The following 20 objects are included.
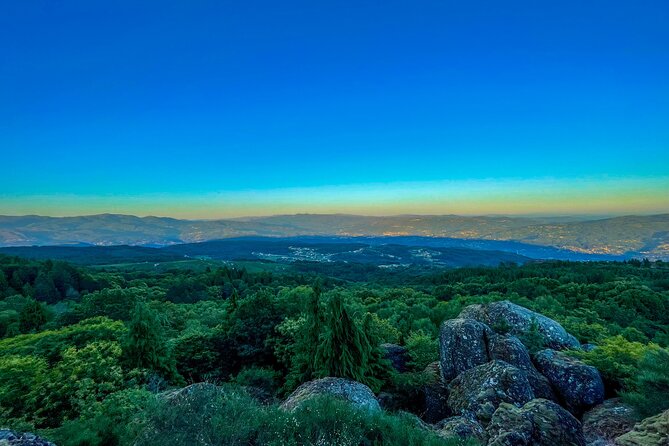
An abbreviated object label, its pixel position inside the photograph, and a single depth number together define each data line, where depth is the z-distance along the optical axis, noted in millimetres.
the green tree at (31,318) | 33312
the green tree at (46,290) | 66625
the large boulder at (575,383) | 14656
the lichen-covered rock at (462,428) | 10359
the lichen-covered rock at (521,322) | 19422
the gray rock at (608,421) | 12086
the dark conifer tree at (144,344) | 18422
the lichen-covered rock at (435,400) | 15641
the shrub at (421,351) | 19734
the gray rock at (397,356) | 20672
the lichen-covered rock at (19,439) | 7508
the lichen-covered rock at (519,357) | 15102
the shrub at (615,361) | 14953
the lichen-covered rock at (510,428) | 8844
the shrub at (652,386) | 11336
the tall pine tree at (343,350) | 16938
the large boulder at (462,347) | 16781
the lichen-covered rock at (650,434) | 8867
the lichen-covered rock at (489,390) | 13211
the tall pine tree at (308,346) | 18234
